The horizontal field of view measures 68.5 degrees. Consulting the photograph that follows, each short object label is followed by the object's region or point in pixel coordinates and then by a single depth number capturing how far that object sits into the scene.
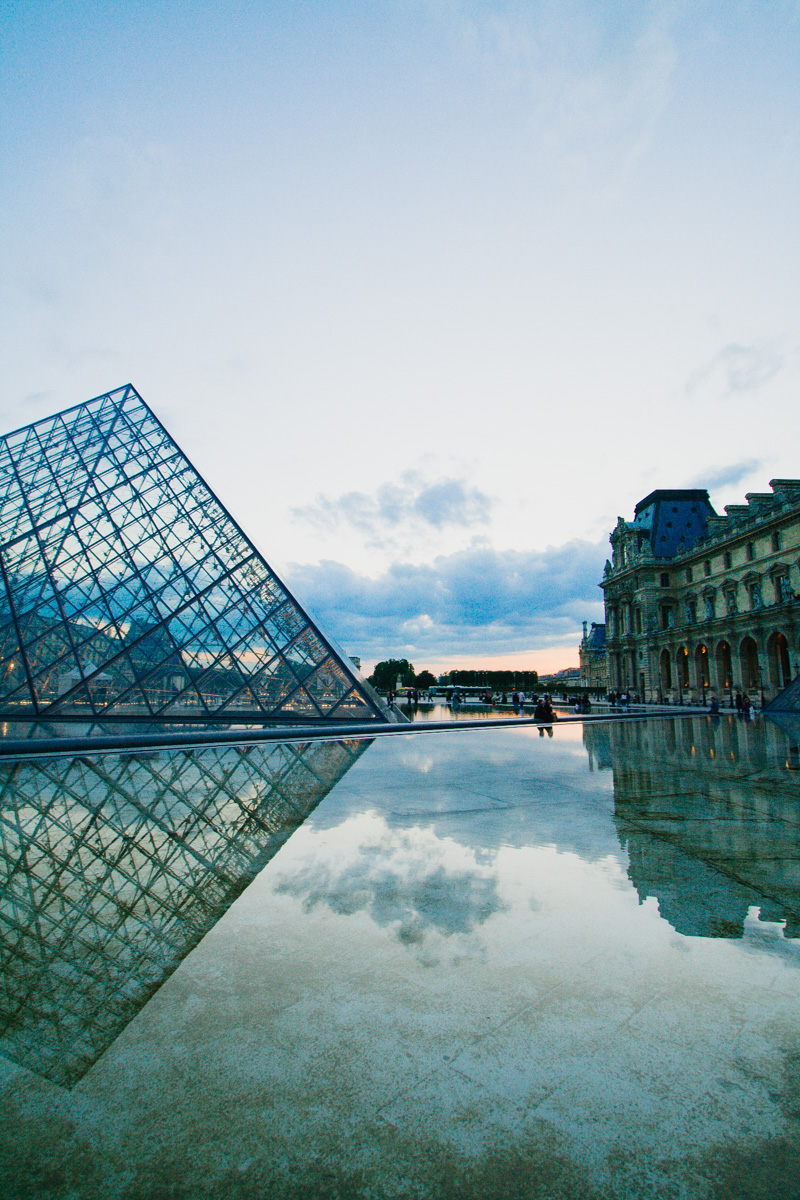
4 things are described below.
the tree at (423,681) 146.50
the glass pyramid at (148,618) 18.16
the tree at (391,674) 135.62
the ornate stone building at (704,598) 44.06
